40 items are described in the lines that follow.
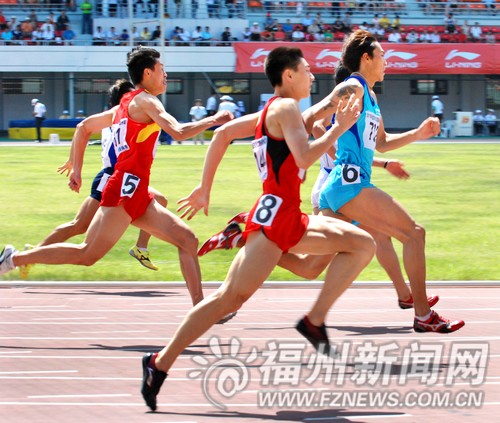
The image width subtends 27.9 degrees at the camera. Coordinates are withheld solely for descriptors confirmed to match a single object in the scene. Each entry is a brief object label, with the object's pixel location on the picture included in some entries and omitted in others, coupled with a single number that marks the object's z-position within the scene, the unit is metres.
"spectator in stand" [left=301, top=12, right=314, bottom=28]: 54.16
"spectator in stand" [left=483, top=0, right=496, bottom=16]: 57.09
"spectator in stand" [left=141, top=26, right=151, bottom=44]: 51.03
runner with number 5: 7.71
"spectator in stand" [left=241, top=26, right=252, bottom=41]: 51.84
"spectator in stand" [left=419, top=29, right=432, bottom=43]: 52.97
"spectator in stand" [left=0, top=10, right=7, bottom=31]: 51.84
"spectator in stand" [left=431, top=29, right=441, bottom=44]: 53.12
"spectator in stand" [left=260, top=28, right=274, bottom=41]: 51.56
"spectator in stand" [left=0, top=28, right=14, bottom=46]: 50.84
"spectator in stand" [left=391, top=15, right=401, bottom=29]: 54.09
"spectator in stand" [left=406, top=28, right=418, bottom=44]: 52.66
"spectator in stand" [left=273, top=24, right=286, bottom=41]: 52.03
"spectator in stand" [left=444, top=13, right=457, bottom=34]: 54.12
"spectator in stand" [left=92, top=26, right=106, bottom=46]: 51.39
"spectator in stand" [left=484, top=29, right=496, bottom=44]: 53.47
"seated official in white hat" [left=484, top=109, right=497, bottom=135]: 50.50
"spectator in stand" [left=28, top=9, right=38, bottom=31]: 52.20
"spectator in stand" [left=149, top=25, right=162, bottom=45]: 50.78
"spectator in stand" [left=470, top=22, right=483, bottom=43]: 53.81
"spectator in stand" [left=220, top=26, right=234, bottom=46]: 51.37
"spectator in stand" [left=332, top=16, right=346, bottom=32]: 53.62
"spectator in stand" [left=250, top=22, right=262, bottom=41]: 51.44
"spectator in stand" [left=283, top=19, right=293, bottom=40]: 53.09
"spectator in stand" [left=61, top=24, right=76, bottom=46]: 51.34
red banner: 49.75
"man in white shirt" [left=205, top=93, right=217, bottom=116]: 48.34
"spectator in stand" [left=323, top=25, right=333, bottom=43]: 52.57
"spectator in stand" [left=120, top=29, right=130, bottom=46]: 50.97
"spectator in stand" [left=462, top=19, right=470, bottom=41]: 54.18
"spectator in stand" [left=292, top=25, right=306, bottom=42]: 52.38
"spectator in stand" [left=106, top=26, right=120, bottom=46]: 51.10
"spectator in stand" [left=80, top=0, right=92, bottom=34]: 52.72
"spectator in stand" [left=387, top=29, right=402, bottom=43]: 52.22
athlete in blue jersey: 7.45
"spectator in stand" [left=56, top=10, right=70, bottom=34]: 52.06
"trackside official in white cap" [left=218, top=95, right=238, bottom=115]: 38.06
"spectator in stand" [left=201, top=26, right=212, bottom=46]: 51.56
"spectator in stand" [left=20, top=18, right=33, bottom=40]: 51.50
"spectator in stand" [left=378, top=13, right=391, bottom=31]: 54.05
